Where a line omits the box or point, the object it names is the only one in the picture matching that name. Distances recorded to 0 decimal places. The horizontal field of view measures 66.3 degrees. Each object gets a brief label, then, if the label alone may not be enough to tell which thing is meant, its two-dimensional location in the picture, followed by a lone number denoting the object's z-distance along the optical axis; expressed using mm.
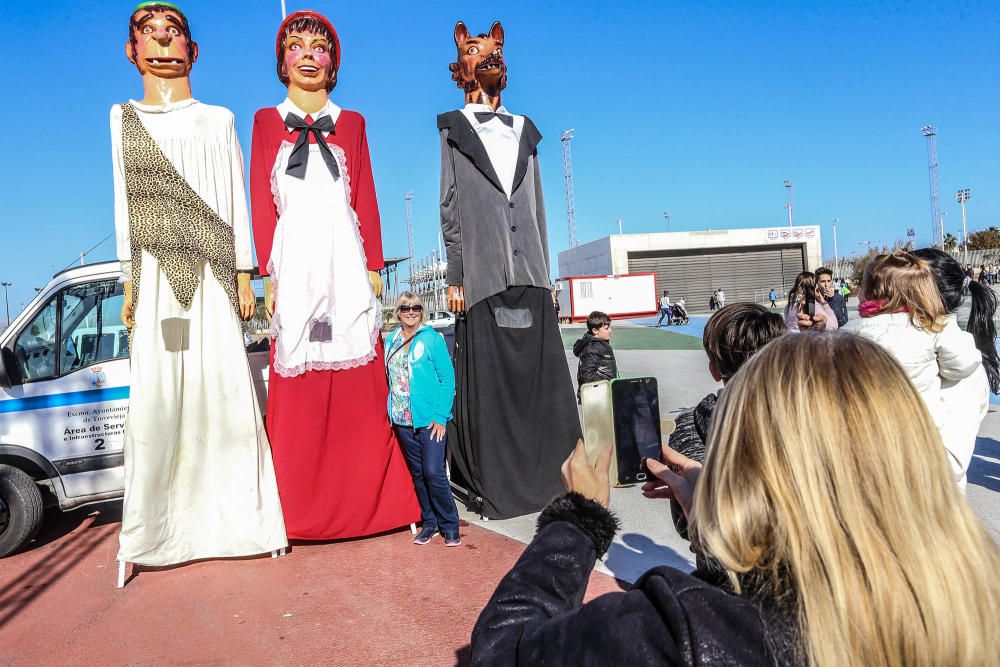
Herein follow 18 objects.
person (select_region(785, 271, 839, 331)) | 5953
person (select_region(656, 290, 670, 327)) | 30484
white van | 5395
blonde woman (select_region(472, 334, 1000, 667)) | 1207
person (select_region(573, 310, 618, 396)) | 6432
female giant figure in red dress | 5027
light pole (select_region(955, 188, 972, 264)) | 64625
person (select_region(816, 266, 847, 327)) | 7293
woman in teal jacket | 5023
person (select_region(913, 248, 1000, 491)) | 3484
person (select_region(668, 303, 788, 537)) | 2502
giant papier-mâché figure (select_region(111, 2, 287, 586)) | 4648
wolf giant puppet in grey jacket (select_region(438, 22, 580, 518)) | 5574
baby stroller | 30141
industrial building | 48406
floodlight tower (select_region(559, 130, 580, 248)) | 56812
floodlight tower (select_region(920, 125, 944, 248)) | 57950
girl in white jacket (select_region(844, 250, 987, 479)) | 3418
